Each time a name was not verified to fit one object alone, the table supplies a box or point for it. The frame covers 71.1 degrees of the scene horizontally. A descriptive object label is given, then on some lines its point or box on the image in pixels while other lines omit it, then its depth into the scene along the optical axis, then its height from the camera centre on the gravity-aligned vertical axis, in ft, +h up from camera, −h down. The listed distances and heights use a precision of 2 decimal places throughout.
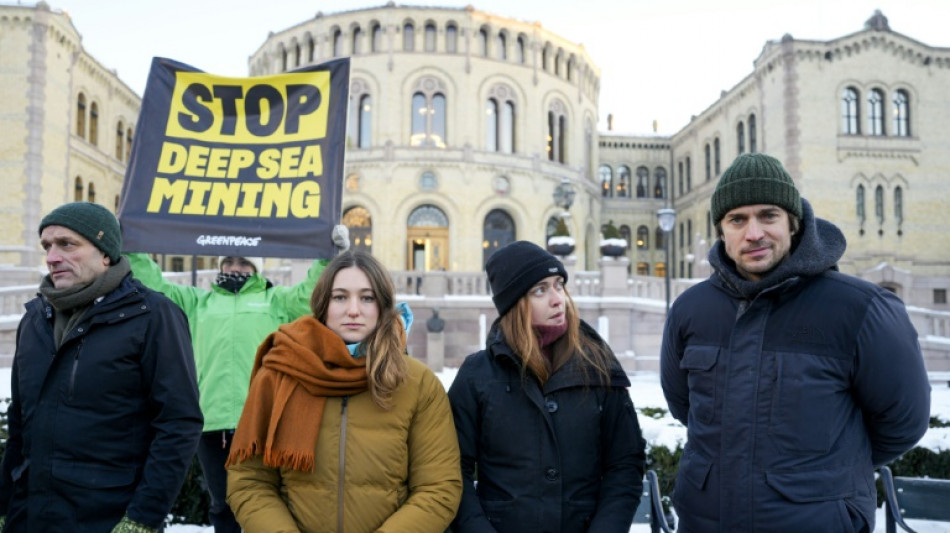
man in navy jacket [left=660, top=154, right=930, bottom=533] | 7.73 -1.09
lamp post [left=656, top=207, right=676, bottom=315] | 55.06 +5.59
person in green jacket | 14.52 -1.02
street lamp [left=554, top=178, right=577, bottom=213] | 65.87 +9.20
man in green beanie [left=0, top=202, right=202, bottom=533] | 9.29 -1.70
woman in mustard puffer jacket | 8.69 -2.11
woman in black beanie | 9.16 -1.93
